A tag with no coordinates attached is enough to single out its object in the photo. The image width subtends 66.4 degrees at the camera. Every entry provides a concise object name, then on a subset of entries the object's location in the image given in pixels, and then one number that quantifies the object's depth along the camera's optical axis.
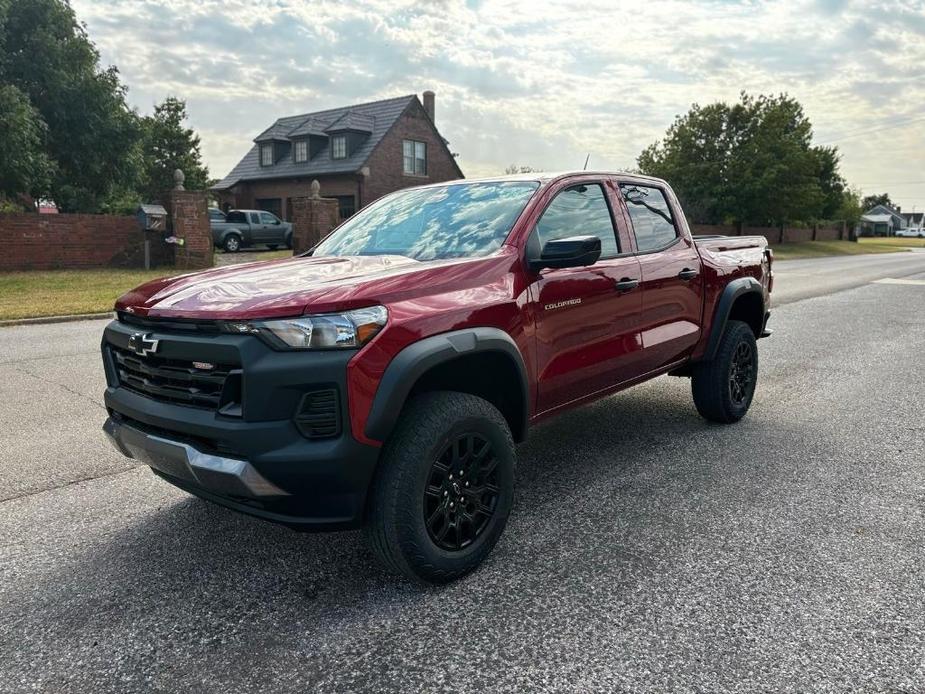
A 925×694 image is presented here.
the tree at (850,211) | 66.75
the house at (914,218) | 153.77
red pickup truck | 2.60
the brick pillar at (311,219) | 22.09
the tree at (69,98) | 21.23
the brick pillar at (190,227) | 19.55
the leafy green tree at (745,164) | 42.72
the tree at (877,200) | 148.88
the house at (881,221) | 117.62
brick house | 35.34
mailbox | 19.33
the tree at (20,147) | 18.41
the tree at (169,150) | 43.41
